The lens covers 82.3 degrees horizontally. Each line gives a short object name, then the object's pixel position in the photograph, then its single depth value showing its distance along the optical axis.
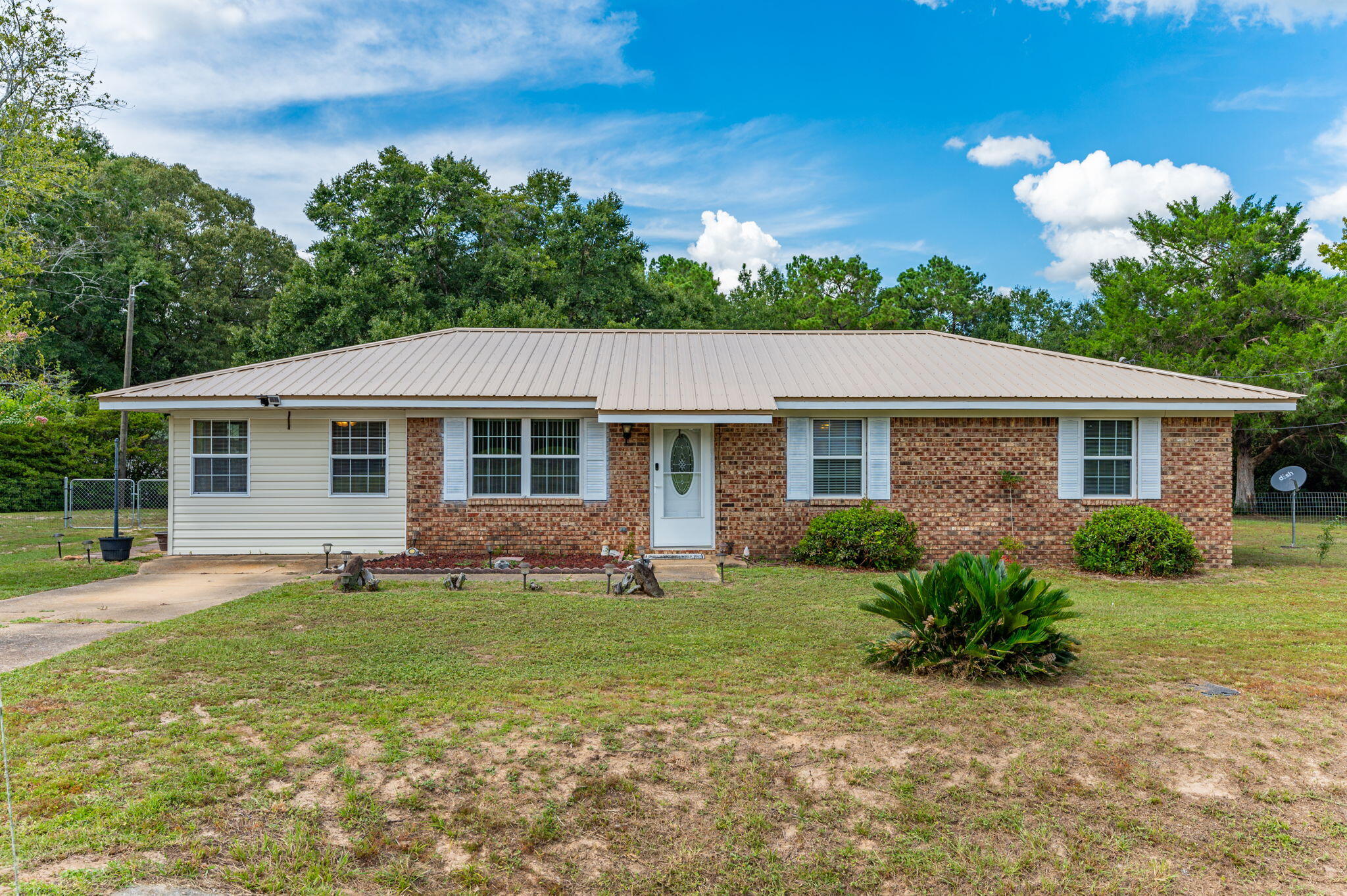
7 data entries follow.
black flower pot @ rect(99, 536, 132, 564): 12.29
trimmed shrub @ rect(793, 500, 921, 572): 11.59
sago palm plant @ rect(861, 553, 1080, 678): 5.63
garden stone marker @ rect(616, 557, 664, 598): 9.23
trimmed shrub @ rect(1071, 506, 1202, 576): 11.50
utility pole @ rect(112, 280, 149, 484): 23.64
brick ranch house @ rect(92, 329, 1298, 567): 12.59
